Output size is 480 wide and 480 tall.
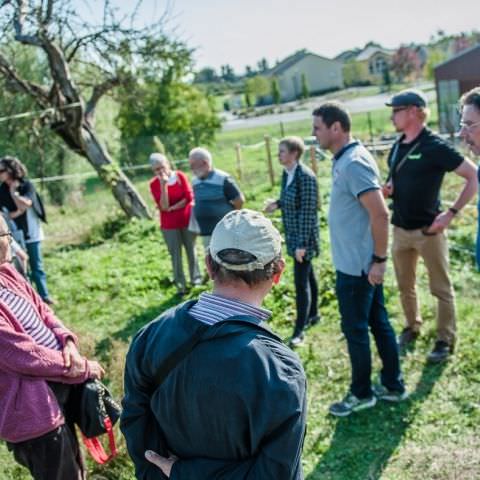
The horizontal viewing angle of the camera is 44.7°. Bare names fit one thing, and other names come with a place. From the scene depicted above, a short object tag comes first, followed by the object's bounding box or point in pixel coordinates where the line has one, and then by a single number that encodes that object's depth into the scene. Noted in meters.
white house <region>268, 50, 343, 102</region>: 75.12
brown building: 27.27
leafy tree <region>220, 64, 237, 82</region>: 95.46
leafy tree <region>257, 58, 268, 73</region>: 104.06
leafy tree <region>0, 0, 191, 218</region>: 11.33
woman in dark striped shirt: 2.50
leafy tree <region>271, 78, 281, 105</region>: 64.56
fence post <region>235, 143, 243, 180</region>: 14.58
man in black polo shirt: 4.23
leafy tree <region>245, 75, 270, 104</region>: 67.62
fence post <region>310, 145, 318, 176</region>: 11.01
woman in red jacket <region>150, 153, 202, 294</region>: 6.75
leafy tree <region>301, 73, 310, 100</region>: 65.56
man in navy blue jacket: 1.63
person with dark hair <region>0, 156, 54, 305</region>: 6.61
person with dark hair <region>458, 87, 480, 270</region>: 3.04
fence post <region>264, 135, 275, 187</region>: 13.03
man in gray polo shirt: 3.59
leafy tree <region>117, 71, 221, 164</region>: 25.16
